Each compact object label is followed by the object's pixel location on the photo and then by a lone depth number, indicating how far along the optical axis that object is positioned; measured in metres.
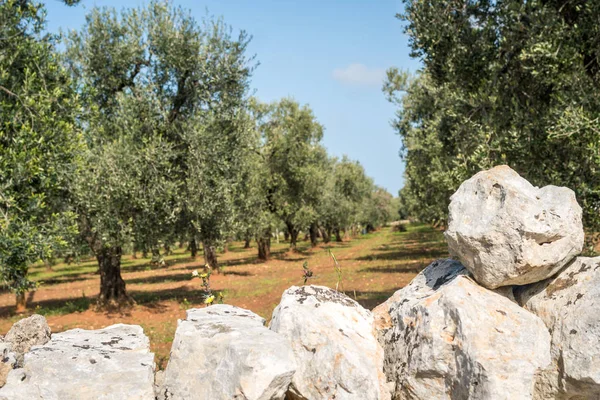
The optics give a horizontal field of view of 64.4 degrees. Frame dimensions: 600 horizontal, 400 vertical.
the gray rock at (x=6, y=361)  5.81
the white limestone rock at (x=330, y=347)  5.93
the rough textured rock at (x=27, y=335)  6.68
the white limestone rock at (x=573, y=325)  5.85
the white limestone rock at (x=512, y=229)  6.32
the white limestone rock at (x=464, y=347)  5.71
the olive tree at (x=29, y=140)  11.85
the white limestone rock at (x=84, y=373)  5.45
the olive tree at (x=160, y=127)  20.30
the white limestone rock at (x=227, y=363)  5.45
